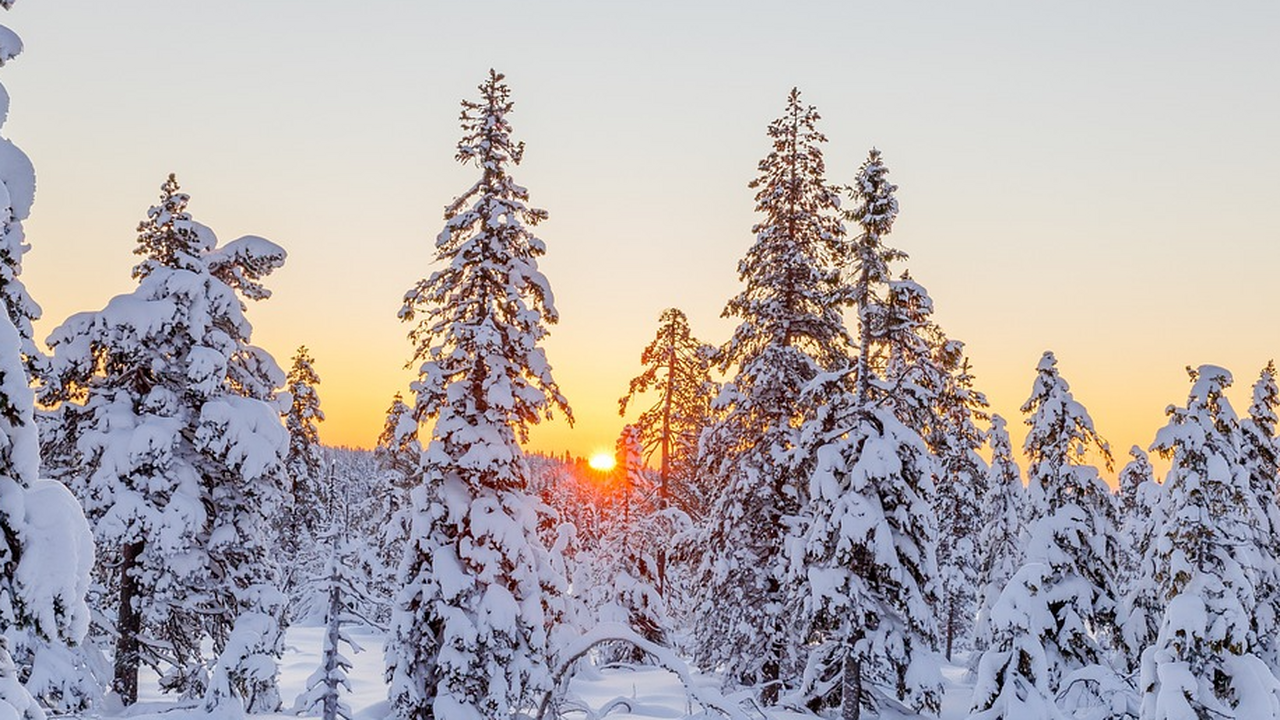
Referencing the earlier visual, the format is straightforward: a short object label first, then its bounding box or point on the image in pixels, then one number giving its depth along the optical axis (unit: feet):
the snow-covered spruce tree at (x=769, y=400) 77.36
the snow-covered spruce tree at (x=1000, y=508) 124.06
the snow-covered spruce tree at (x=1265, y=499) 77.97
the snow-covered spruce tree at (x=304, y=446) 118.73
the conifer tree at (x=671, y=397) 115.55
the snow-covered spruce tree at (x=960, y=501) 122.83
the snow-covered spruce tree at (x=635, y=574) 111.65
